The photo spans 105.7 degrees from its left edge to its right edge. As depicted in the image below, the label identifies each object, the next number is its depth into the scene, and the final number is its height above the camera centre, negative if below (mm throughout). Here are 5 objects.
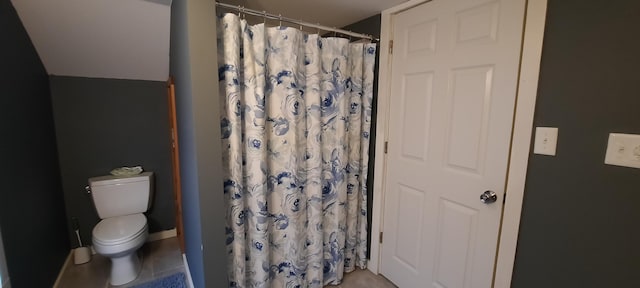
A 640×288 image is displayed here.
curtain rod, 1289 +560
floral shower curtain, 1351 -241
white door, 1189 -110
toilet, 1773 -913
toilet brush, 2082 -1234
